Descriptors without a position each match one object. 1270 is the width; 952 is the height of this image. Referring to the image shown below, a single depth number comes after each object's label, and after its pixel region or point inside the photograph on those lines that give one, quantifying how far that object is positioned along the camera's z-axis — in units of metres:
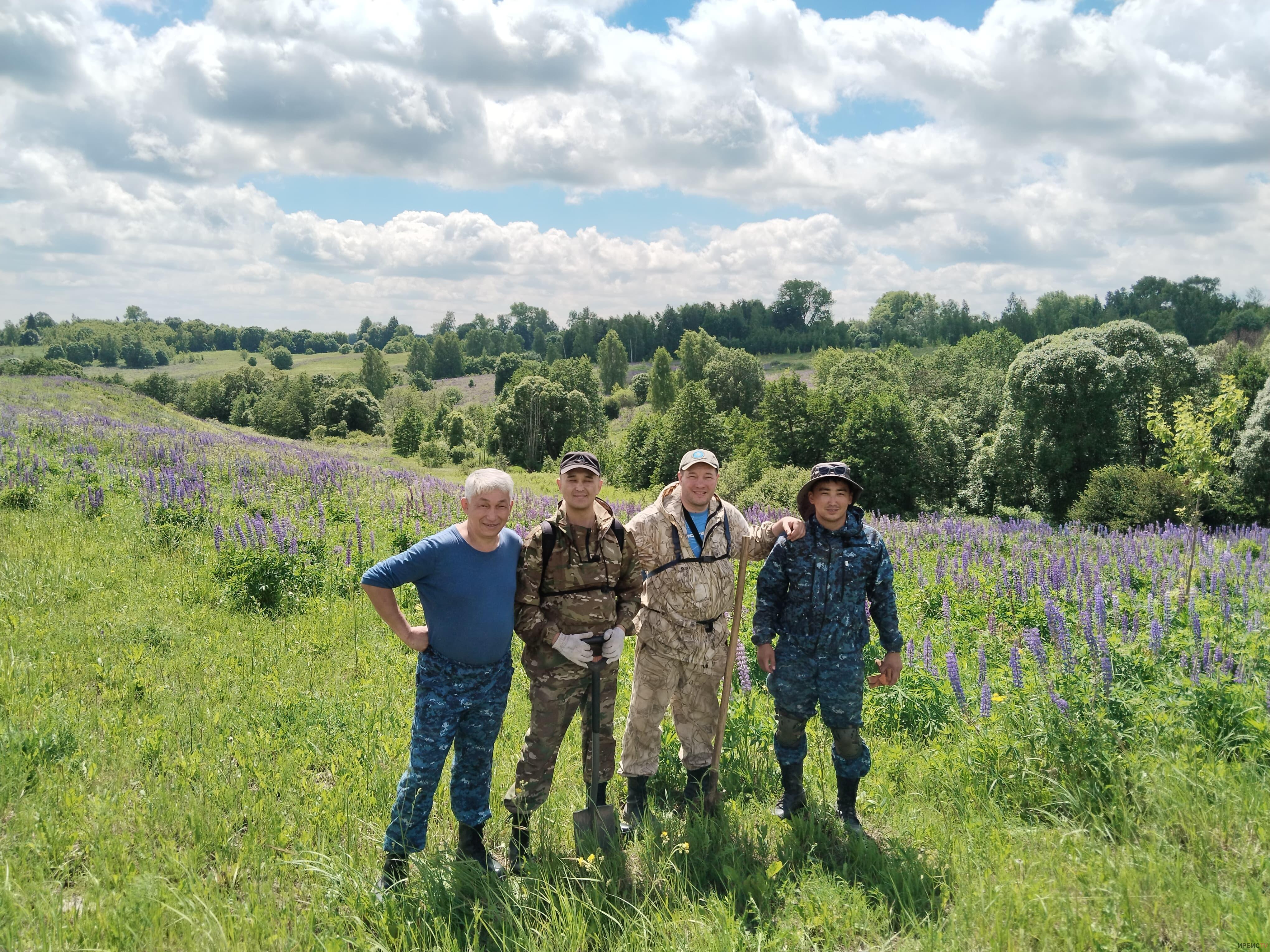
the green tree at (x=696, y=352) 85.88
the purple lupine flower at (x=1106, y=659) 4.81
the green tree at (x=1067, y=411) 33.44
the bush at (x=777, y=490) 29.64
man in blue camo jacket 4.39
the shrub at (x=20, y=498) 11.98
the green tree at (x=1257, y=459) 26.03
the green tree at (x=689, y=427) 46.62
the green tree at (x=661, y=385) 77.50
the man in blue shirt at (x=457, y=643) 3.86
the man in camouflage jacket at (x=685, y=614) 4.56
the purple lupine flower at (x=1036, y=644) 5.24
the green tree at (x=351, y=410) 68.88
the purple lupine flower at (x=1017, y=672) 5.53
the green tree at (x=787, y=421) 43.31
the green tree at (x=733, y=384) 72.81
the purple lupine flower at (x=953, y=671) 5.33
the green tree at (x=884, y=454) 40.06
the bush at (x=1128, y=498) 22.42
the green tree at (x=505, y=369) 103.69
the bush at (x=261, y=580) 8.66
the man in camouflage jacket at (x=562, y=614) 4.16
